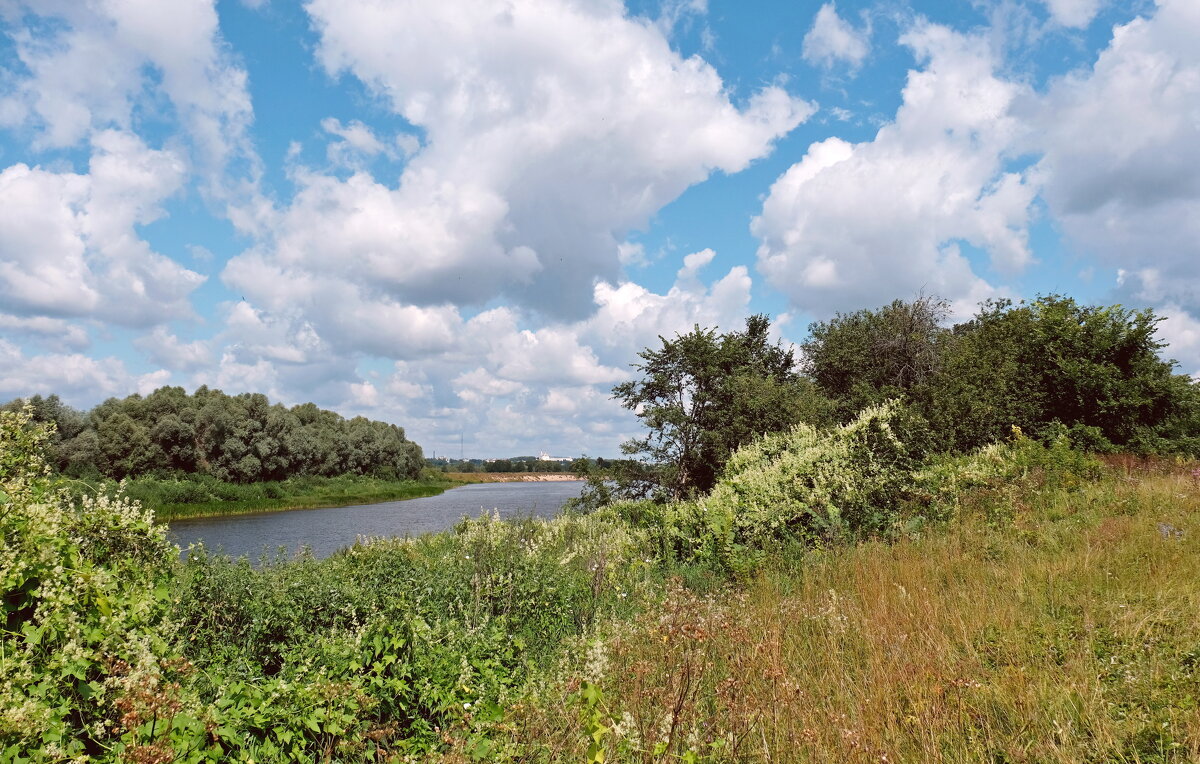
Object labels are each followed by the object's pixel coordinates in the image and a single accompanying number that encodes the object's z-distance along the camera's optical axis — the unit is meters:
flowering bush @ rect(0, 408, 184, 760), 3.18
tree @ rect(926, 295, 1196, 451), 16.27
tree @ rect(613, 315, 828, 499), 16.94
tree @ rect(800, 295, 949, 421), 24.26
